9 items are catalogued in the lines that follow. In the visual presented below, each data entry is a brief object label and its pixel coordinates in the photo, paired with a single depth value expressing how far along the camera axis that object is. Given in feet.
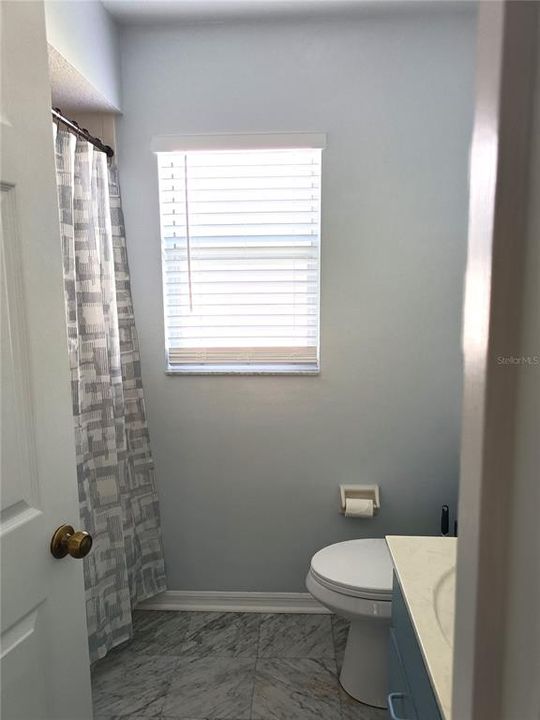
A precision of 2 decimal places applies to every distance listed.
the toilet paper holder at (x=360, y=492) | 6.85
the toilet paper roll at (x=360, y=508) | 6.62
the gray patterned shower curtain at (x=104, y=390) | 5.42
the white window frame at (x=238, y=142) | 6.31
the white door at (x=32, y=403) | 2.66
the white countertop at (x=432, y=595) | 2.68
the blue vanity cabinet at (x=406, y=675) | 2.86
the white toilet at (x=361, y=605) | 5.16
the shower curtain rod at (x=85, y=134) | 5.10
